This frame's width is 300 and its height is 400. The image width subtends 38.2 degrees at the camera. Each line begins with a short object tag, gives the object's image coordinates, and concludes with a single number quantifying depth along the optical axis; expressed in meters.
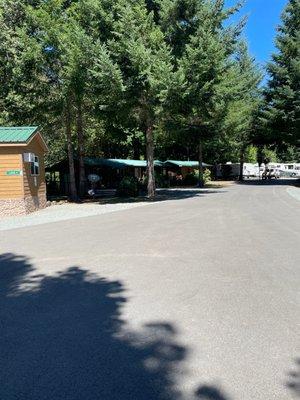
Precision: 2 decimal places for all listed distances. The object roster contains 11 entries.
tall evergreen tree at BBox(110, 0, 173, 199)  21.78
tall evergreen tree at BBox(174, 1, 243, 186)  23.34
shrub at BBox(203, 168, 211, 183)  47.44
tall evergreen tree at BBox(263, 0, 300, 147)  38.91
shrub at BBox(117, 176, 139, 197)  28.66
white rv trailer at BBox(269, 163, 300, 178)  72.69
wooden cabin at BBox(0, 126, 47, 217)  18.34
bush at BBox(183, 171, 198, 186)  46.81
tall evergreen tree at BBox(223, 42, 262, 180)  39.47
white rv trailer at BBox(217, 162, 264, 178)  64.00
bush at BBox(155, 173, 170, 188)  43.34
